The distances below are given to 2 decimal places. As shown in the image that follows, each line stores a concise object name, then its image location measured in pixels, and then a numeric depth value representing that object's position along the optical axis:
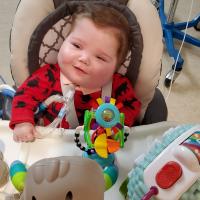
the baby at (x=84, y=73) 0.78
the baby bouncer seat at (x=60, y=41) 0.78
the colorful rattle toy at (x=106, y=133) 0.60
